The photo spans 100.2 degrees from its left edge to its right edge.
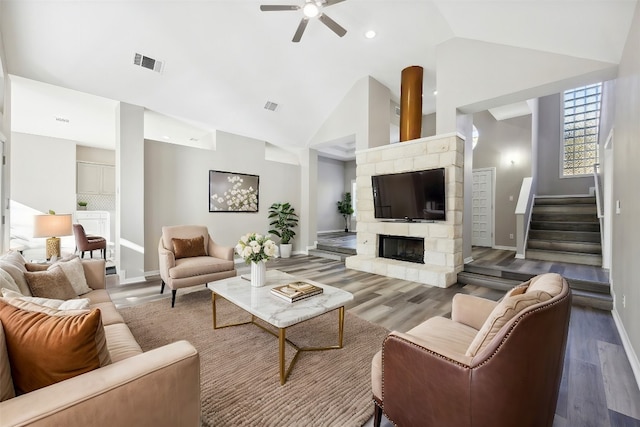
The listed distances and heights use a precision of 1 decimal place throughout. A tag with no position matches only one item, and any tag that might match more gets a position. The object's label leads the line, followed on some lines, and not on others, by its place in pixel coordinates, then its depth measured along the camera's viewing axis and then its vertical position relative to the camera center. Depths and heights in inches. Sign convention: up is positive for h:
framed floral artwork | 216.5 +15.5
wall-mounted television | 165.9 +10.9
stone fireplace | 163.0 -9.7
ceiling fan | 117.0 +90.4
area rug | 61.9 -46.6
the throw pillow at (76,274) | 88.6 -22.4
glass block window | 270.1 +86.9
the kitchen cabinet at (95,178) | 245.8 +28.3
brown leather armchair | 38.9 -25.2
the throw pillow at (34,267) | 84.3 -18.9
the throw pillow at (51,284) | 75.0 -22.2
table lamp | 125.0 -8.4
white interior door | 265.3 +4.9
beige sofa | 32.7 -25.0
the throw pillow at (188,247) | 145.6 -21.1
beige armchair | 127.8 -26.6
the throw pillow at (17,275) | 67.6 -17.8
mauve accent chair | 196.2 -25.2
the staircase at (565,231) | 186.5 -13.6
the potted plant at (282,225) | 254.2 -14.0
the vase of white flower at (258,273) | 100.3 -23.7
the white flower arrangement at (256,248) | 96.7 -13.9
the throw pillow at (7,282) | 59.3 -17.1
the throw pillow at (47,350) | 38.0 -20.4
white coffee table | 73.0 -29.2
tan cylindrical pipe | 185.8 +74.7
